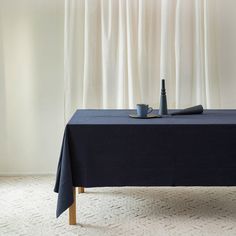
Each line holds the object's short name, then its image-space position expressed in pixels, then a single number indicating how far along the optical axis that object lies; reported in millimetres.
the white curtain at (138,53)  3715
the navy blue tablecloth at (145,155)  2670
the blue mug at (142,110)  2928
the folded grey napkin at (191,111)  3066
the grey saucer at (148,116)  2929
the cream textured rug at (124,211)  2713
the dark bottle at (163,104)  3082
